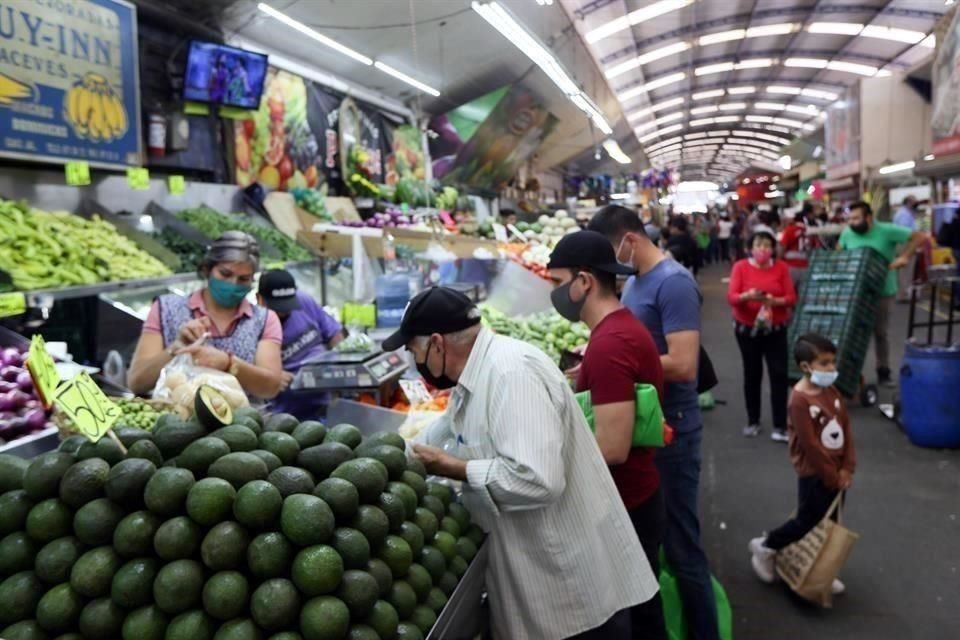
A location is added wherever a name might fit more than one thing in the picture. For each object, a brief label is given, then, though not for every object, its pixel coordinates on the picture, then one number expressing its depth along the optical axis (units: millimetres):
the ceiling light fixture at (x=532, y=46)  5609
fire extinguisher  5980
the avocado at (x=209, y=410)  1606
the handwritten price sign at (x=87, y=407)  1365
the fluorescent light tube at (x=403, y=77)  8627
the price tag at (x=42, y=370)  1499
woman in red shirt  5562
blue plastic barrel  5047
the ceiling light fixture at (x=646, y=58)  17633
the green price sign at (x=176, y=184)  5652
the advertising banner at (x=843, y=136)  13922
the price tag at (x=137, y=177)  5066
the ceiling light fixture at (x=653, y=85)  21625
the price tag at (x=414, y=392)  3180
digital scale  3000
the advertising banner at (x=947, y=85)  5219
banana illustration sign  4348
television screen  6301
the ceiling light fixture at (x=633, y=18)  13531
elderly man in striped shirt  1716
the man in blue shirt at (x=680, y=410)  2680
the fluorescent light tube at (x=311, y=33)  6418
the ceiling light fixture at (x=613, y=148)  17906
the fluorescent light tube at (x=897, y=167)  12349
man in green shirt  6641
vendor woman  2775
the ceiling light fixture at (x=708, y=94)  26834
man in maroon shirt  2129
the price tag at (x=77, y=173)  4617
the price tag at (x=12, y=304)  2848
